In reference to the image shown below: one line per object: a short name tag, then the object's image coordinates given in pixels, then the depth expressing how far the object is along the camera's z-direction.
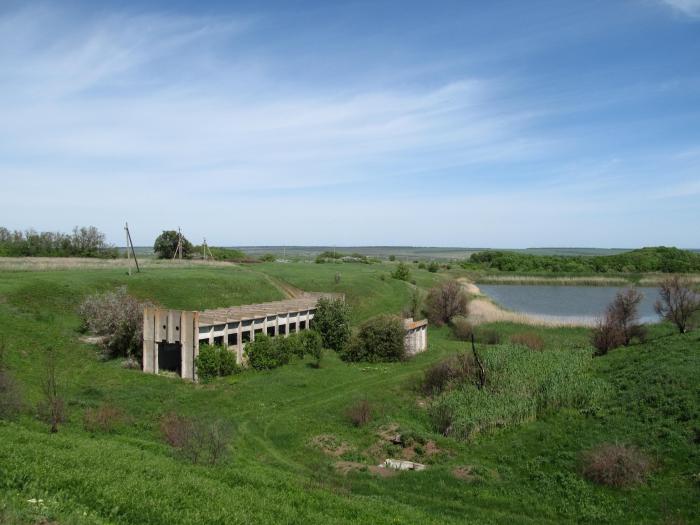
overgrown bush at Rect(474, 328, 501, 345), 44.97
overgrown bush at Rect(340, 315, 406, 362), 36.72
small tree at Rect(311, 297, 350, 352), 39.38
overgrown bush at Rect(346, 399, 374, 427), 23.33
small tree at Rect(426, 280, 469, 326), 53.22
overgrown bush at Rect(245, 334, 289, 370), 32.38
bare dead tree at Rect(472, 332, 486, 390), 26.20
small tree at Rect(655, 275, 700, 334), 41.50
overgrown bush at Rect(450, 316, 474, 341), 47.87
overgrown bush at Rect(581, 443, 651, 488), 16.36
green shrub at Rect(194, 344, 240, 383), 29.20
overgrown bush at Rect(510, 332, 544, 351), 38.72
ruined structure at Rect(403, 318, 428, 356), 38.39
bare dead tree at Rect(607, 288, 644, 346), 39.97
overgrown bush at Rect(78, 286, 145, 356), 31.22
